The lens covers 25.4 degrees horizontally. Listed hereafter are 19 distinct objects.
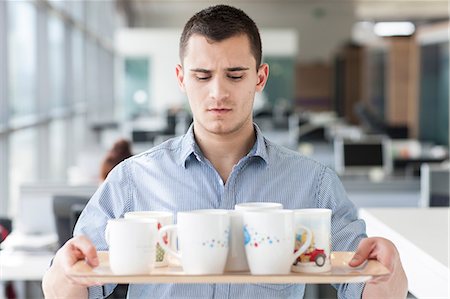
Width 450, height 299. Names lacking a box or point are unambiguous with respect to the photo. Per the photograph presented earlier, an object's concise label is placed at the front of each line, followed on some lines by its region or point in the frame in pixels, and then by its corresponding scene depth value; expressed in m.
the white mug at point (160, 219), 1.80
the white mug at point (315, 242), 1.77
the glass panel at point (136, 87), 18.64
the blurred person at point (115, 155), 5.52
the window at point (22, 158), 8.77
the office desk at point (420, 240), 2.60
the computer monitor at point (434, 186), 5.29
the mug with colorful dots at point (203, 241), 1.72
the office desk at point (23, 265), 4.29
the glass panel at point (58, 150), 12.34
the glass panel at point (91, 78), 17.16
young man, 1.95
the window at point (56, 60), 11.75
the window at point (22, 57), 8.62
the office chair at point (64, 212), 4.49
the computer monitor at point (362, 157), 8.85
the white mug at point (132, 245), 1.72
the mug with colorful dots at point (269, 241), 1.71
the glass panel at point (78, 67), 14.87
